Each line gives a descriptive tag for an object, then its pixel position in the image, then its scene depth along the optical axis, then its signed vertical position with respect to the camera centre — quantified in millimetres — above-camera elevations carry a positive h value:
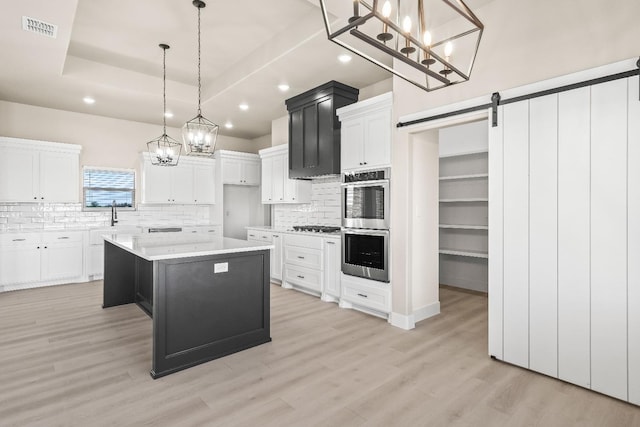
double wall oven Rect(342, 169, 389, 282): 3914 -142
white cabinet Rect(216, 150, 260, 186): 7355 +973
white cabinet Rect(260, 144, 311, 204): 5922 +530
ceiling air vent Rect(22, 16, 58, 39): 3234 +1765
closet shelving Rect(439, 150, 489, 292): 5402 -103
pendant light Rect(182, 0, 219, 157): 3498 +769
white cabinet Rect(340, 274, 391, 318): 3918 -977
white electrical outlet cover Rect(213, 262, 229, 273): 2984 -474
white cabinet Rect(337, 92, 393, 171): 3895 +932
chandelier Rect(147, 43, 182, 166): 4148 +726
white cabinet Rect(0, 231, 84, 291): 5320 -740
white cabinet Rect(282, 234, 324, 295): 4840 -748
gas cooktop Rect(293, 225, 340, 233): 5056 -246
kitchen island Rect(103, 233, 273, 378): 2684 -726
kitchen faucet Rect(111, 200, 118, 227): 6527 -55
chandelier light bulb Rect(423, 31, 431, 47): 1674 +839
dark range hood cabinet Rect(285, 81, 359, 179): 4742 +1201
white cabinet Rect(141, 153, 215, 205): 6668 +602
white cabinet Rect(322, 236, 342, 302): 4535 -742
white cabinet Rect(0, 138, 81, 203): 5395 +658
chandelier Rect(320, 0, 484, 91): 2043 +1757
